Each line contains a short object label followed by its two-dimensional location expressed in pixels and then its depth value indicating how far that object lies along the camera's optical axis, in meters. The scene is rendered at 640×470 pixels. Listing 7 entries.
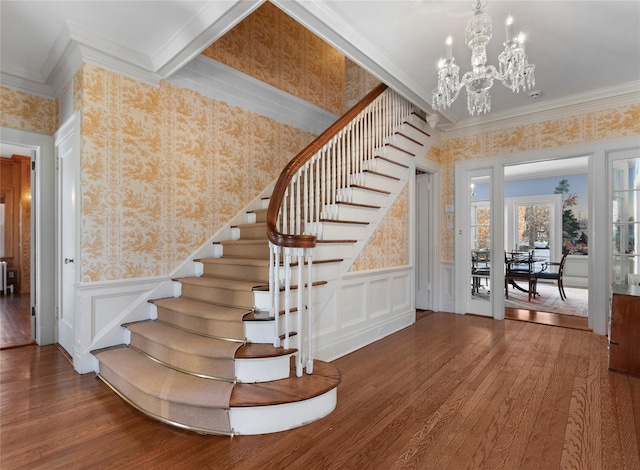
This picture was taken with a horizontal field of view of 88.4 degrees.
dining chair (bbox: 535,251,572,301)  6.27
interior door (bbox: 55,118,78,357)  3.22
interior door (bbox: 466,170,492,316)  5.04
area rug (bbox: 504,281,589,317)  5.60
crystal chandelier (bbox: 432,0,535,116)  2.46
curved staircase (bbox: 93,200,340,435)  2.03
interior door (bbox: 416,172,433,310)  5.49
